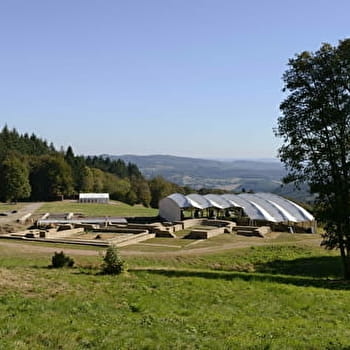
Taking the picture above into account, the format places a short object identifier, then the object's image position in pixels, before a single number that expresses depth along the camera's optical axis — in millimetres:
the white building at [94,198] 84125
